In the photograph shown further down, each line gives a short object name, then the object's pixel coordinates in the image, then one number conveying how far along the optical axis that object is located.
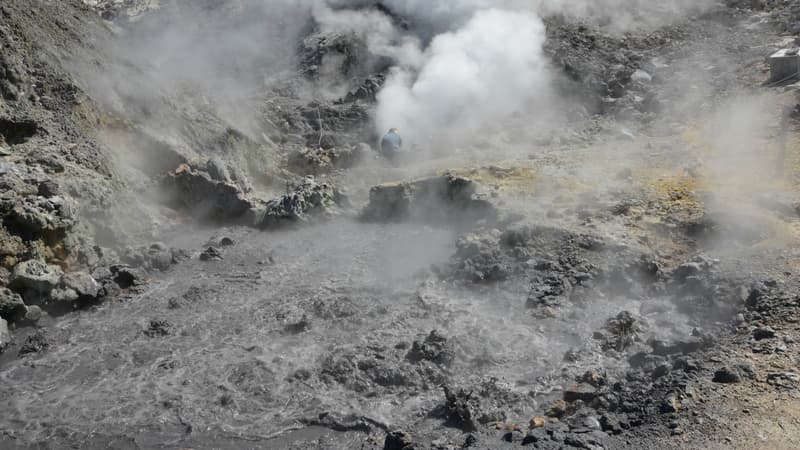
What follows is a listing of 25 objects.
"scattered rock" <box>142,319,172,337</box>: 7.57
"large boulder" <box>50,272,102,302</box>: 8.14
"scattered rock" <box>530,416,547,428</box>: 5.68
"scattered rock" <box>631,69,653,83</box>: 13.72
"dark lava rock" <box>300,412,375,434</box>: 5.95
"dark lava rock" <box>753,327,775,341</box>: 6.33
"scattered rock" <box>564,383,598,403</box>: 6.01
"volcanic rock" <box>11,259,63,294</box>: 8.04
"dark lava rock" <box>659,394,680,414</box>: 5.54
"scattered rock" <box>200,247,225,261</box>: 9.37
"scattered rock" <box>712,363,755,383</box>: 5.77
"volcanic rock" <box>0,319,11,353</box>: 7.43
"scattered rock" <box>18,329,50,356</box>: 7.34
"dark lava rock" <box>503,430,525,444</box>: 5.51
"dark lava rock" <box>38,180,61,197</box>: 8.77
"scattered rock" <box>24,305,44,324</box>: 7.85
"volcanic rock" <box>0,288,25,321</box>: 7.76
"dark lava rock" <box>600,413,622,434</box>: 5.49
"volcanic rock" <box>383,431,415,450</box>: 5.49
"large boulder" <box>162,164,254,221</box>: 10.67
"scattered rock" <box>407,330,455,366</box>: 6.70
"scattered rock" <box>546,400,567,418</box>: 5.91
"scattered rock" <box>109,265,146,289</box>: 8.66
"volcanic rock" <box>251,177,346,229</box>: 10.36
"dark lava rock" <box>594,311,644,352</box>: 6.83
